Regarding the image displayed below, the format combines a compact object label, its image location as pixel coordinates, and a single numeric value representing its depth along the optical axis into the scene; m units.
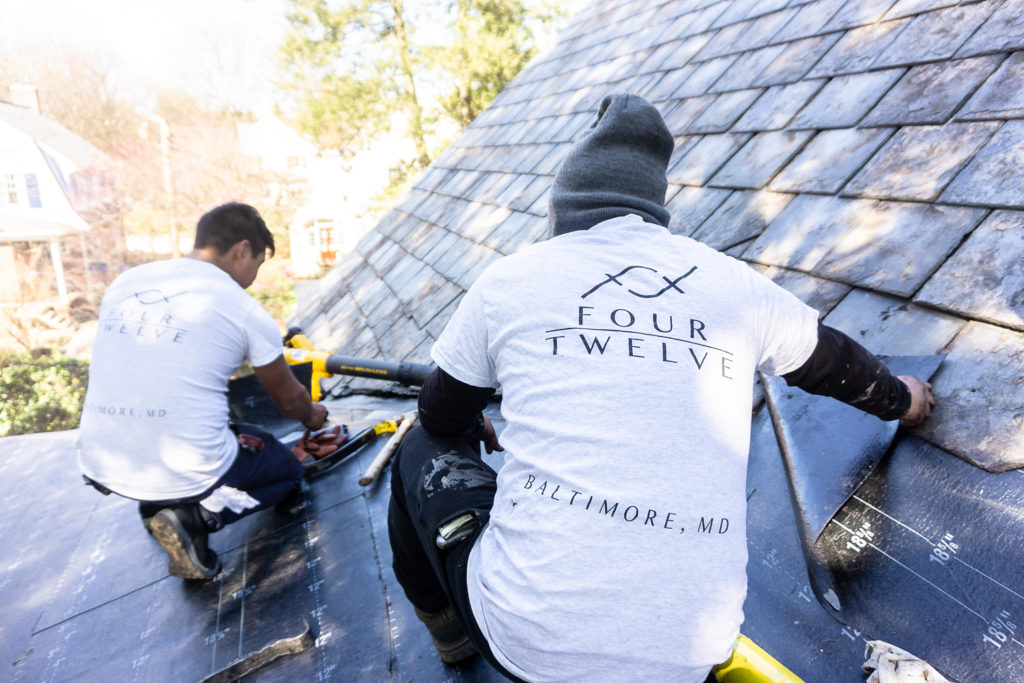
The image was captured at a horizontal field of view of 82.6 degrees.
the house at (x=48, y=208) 18.97
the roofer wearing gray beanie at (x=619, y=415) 1.12
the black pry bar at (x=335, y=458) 3.10
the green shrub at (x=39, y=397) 14.39
